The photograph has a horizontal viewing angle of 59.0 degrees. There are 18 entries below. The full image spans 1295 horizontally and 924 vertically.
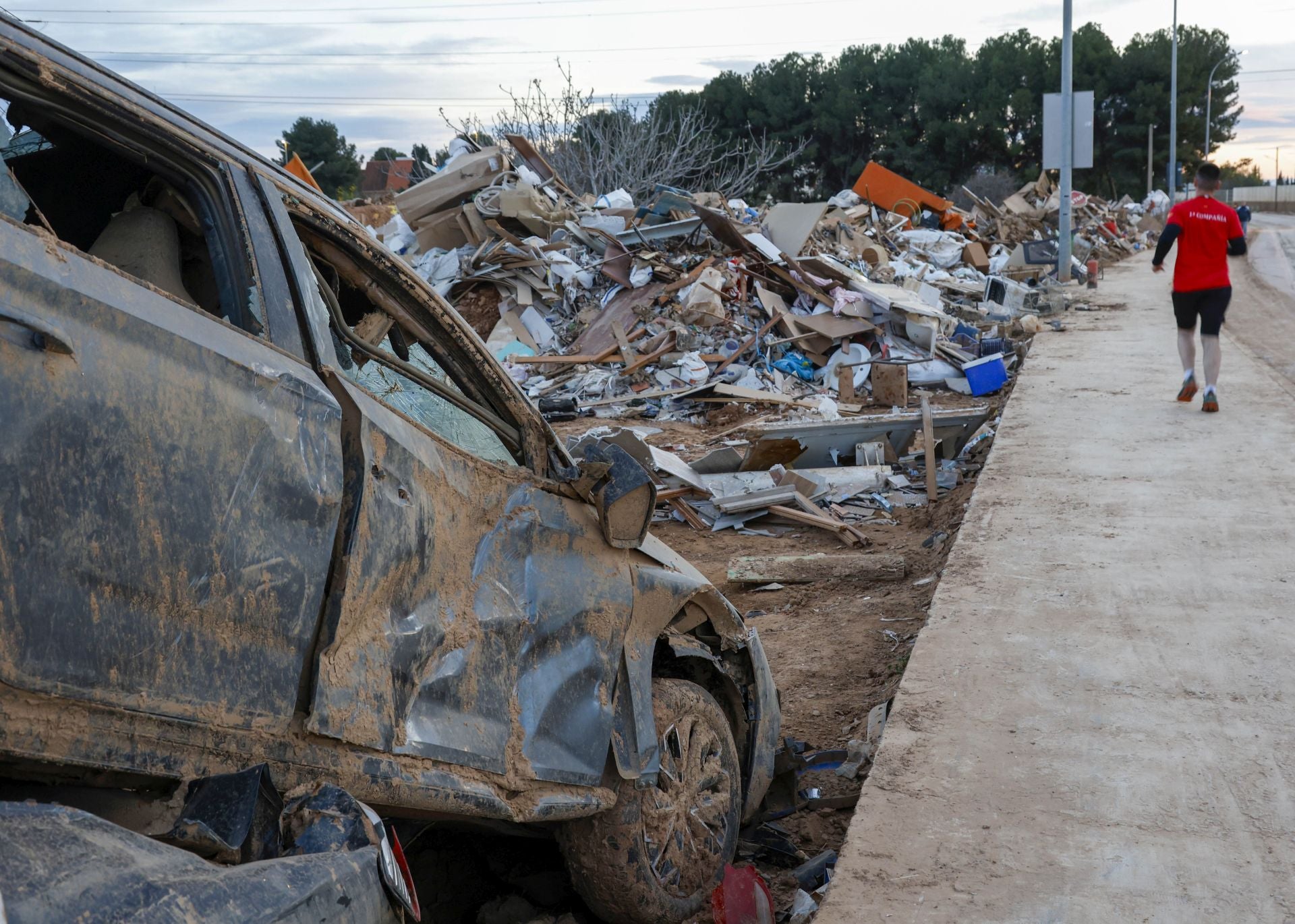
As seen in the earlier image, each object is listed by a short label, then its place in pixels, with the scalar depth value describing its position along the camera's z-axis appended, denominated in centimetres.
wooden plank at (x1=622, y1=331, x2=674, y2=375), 1509
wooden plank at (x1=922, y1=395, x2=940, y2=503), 961
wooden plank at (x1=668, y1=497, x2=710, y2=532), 952
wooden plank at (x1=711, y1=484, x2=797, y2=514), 937
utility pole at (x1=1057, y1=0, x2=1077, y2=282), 2169
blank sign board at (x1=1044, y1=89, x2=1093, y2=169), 2270
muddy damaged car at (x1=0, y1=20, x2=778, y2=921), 174
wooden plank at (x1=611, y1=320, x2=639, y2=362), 1530
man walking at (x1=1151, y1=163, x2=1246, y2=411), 944
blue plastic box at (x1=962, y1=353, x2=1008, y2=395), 1367
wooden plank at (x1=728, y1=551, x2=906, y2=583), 769
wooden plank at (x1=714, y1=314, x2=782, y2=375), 1489
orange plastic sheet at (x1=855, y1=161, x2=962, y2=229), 2755
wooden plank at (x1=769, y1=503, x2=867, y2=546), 875
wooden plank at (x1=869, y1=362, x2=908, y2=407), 1328
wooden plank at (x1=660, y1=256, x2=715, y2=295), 1630
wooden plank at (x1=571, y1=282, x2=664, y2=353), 1612
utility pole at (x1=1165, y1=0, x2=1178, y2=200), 4224
